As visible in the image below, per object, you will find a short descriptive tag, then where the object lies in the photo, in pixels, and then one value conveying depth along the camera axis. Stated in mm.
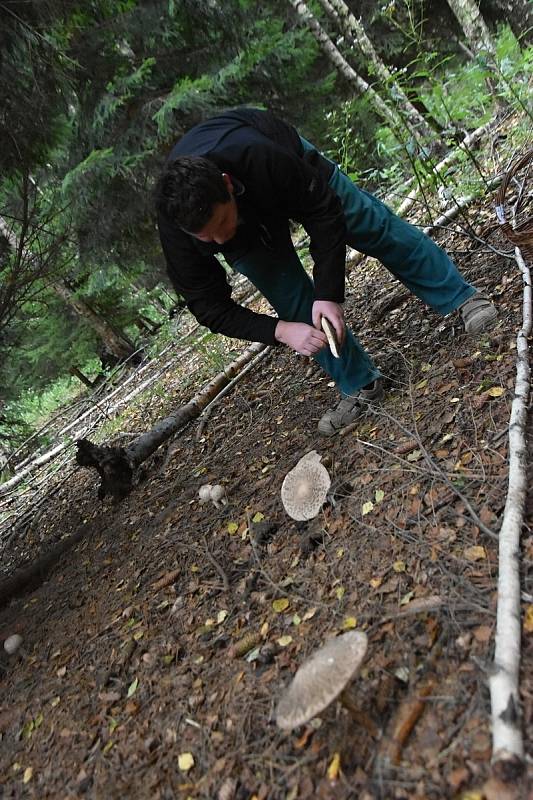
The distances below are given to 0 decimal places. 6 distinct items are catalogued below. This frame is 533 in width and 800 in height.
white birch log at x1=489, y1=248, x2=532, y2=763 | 1341
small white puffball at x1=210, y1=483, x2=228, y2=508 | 3037
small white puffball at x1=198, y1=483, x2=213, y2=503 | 3070
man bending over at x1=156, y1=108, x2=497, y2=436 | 2262
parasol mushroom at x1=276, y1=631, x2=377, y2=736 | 1413
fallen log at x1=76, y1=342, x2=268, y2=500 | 3939
